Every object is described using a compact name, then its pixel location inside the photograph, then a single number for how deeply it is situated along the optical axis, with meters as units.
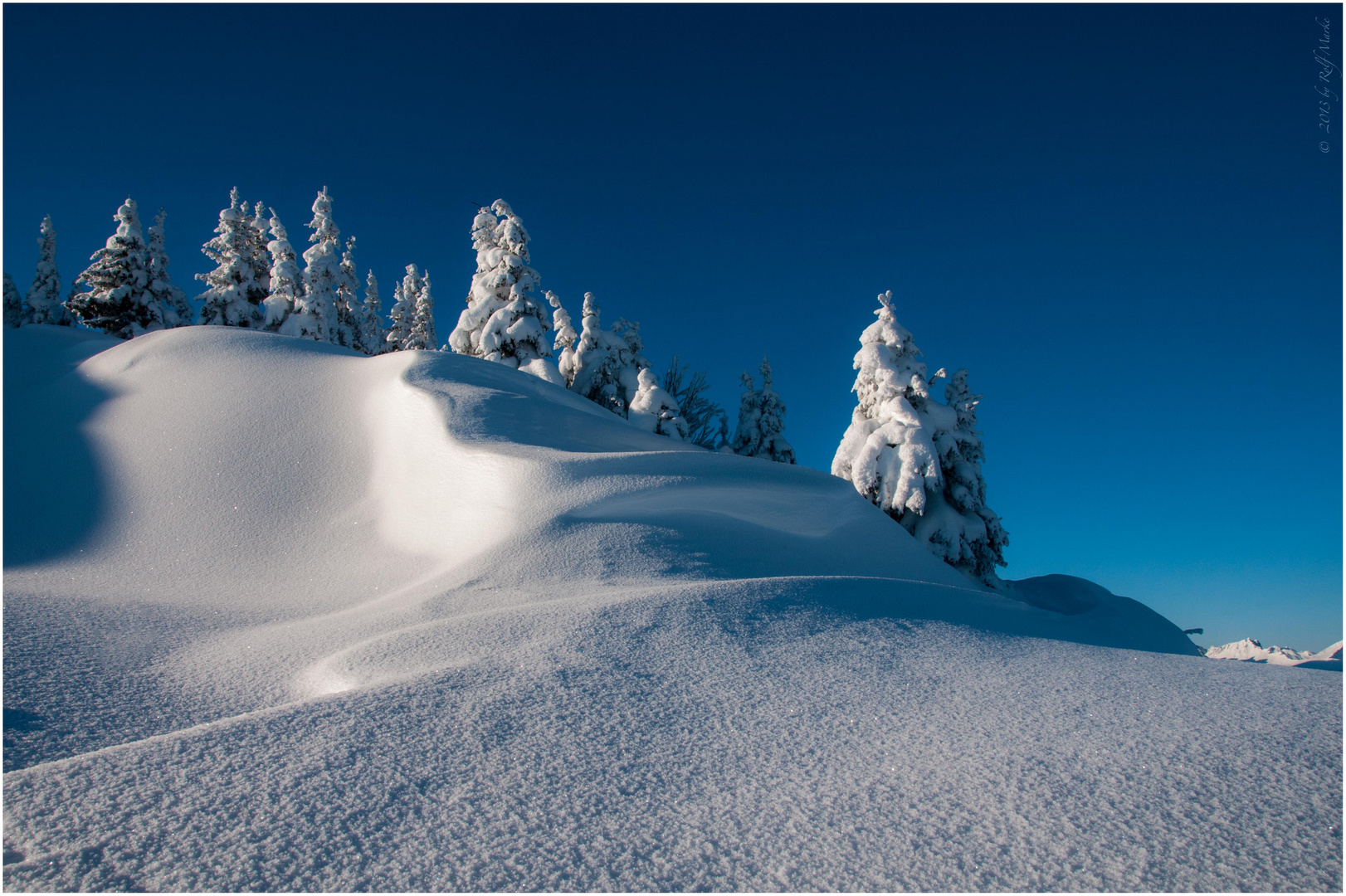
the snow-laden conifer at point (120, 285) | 23.91
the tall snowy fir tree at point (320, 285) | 23.50
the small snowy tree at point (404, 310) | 34.06
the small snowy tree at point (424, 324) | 32.25
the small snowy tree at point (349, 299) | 28.89
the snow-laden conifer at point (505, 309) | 19.28
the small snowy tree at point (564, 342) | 23.36
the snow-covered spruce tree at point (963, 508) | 17.03
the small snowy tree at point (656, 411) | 21.77
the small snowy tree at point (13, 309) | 31.00
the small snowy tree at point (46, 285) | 30.59
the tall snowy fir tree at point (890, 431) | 15.81
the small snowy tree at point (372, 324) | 32.73
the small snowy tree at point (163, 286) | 25.16
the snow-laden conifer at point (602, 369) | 22.02
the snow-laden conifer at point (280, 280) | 23.61
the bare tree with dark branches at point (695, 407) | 25.31
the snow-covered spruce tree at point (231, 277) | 25.12
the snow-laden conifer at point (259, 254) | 26.11
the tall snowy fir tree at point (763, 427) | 25.06
